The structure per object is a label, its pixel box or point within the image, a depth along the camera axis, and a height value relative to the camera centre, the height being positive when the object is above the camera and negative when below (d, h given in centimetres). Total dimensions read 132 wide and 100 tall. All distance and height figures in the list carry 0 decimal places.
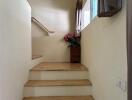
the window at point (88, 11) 179 +86
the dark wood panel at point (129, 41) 69 +5
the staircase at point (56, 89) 162 -72
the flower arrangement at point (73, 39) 275 +29
